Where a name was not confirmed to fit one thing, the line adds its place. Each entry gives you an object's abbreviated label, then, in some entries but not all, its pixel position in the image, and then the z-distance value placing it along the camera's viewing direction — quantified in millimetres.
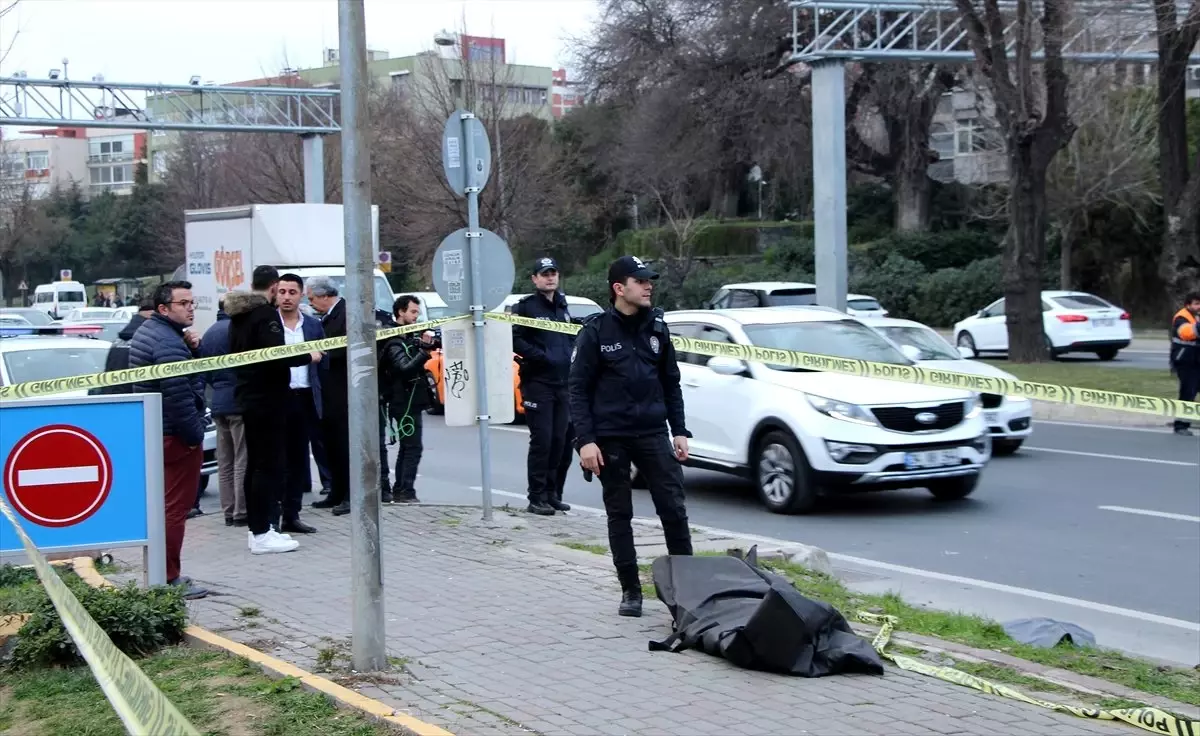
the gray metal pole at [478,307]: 10203
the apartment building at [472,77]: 40031
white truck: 21125
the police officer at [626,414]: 7027
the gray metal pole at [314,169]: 35625
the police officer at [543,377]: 10672
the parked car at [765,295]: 26406
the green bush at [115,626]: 6445
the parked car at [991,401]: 14953
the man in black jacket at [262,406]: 8711
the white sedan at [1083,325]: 29125
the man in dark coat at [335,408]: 10555
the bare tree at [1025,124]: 23844
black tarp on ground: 5918
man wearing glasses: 7852
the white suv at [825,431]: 11438
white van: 59309
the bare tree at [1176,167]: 23500
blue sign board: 6941
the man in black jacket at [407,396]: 11406
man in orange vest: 17281
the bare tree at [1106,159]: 38625
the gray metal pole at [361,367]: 5840
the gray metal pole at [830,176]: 26312
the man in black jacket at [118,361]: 9566
